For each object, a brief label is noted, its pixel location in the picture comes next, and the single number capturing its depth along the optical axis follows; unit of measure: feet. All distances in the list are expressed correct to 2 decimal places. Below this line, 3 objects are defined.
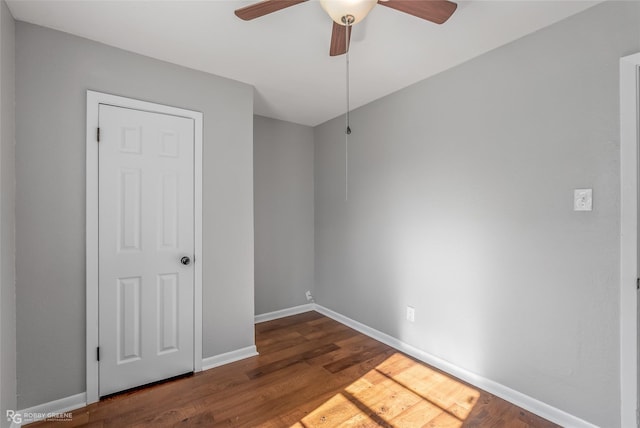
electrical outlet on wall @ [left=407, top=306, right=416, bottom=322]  8.74
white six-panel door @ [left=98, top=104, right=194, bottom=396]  6.76
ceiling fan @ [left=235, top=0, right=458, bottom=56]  4.51
